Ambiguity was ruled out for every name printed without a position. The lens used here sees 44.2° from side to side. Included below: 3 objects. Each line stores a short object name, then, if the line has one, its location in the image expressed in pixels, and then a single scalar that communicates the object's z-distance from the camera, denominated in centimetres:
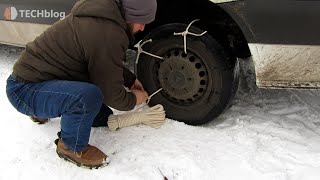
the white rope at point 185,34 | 263
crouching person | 214
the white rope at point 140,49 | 279
